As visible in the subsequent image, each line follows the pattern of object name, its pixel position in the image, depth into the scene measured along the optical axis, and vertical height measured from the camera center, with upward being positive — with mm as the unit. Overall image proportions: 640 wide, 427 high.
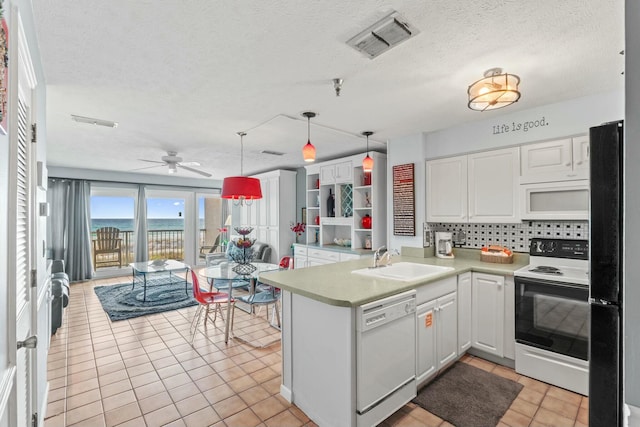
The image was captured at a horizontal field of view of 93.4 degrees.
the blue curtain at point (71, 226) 6062 -232
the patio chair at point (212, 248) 7996 -918
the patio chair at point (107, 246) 6758 -717
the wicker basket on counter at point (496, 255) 3080 -430
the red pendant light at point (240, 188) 3297 +292
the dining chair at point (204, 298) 3363 -960
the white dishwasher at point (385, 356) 1822 -935
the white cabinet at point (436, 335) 2297 -997
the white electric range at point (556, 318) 2289 -845
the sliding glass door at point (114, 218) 6700 -80
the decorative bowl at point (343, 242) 5106 -486
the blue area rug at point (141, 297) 4359 -1389
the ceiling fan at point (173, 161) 4595 +824
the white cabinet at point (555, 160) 2623 +482
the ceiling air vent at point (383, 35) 1604 +1009
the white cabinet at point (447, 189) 3375 +277
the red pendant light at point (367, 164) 3291 +545
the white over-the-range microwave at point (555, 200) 2625 +117
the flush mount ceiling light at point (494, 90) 2041 +847
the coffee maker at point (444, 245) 3514 -371
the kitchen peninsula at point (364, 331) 1817 -850
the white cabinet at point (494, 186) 3002 +286
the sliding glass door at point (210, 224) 7957 -271
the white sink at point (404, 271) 2459 -523
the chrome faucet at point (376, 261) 2886 -462
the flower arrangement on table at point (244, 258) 3523 -589
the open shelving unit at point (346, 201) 4520 +202
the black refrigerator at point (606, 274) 1209 -258
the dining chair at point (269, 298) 3348 -954
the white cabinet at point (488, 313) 2713 -919
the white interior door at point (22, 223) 1071 -33
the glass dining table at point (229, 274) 3367 -724
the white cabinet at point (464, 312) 2760 -918
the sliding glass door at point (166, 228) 7438 -350
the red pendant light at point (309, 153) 2713 +554
